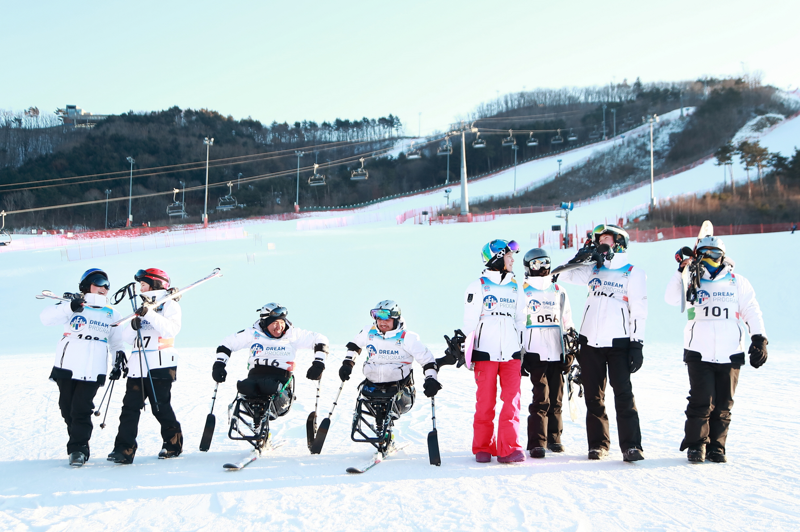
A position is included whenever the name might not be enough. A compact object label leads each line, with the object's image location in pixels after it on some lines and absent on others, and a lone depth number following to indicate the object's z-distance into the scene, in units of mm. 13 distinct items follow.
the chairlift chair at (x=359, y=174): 47747
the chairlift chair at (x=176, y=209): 51719
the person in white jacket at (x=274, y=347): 6016
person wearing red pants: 5684
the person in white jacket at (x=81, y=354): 5875
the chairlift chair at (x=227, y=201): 53438
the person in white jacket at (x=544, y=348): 5977
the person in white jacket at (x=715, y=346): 5520
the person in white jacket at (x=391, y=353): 5961
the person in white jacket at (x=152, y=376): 5863
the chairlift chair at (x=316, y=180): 50594
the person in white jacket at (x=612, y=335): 5625
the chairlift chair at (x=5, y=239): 33031
